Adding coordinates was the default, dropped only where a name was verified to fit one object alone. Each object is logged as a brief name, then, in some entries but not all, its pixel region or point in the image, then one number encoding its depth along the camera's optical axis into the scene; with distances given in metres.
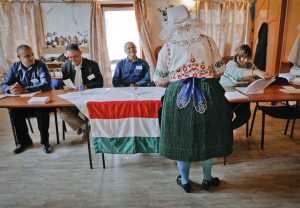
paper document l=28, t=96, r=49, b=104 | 2.11
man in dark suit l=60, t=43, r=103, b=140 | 2.84
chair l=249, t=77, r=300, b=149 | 2.33
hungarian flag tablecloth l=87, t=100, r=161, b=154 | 1.98
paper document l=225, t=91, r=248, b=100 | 2.07
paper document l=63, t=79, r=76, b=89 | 2.62
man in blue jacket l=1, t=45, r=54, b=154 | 2.56
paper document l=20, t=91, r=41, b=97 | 2.51
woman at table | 2.46
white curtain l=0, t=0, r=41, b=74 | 4.39
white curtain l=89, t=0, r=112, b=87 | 4.51
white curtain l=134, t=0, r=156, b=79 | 4.51
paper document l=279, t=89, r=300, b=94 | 2.26
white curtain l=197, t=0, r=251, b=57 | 4.66
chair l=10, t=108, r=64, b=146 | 2.54
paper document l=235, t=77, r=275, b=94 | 2.22
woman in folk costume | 1.41
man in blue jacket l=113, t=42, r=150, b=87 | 3.31
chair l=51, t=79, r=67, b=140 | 3.36
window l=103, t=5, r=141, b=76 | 4.70
